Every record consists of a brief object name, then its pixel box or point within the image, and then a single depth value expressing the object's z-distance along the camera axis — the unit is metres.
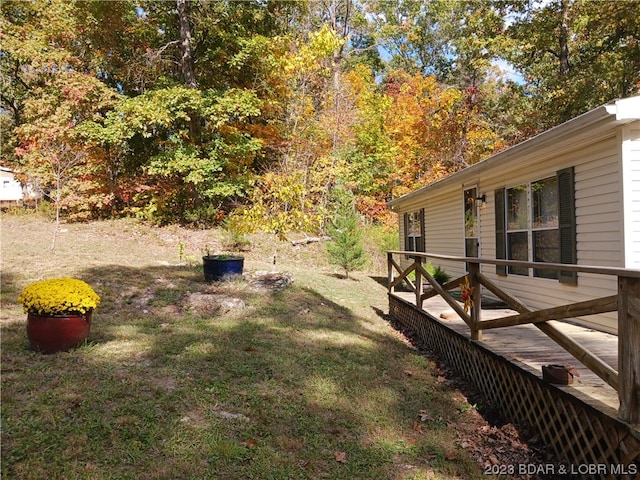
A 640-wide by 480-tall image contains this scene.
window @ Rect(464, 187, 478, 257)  8.67
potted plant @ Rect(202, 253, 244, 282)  8.27
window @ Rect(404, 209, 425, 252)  12.40
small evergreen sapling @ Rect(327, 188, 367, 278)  12.54
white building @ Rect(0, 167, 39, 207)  31.62
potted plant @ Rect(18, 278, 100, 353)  4.23
